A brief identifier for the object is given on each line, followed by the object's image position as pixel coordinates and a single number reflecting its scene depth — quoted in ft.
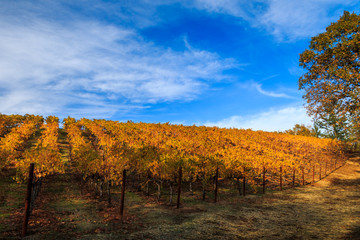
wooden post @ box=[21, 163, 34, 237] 30.25
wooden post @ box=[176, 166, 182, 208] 48.09
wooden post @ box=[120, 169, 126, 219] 39.10
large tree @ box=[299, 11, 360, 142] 66.54
